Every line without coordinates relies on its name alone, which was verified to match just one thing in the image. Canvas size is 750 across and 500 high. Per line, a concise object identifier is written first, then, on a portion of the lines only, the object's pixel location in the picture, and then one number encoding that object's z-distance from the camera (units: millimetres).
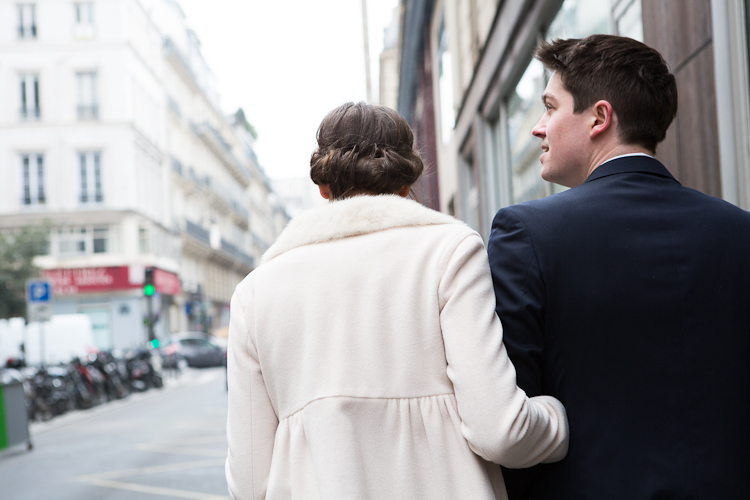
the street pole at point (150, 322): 26109
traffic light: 23703
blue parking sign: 16859
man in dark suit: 1823
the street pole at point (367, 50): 19436
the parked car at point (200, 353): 35844
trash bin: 11438
